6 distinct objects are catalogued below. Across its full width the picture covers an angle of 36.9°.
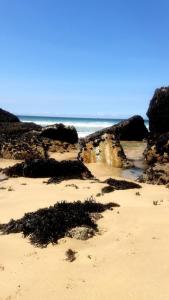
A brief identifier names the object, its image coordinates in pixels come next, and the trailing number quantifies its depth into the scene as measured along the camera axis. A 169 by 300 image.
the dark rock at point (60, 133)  15.41
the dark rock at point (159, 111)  19.83
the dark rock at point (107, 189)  6.74
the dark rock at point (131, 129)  22.22
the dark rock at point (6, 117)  20.71
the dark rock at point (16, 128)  16.13
